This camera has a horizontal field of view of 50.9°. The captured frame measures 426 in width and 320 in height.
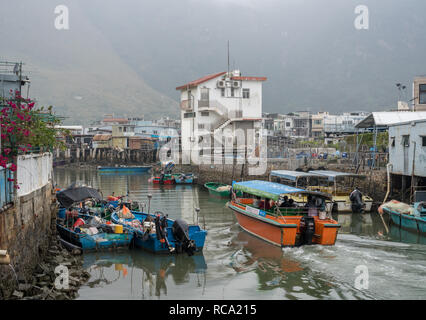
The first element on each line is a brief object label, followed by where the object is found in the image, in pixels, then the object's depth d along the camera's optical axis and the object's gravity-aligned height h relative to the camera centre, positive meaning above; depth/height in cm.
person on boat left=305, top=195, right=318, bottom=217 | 1851 -241
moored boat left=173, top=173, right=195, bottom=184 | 4659 -308
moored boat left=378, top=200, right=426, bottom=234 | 2050 -309
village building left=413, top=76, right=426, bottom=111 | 3753 +483
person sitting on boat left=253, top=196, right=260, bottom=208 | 2094 -252
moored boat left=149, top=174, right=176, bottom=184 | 4694 -321
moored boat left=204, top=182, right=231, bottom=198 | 3500 -324
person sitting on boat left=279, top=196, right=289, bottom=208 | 1942 -232
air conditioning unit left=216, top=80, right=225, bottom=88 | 5224 +774
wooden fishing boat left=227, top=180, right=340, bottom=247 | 1756 -292
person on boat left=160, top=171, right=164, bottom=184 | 4728 -303
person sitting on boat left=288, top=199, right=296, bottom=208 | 1939 -236
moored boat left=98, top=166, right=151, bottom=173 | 6209 -276
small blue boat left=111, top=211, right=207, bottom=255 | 1681 -349
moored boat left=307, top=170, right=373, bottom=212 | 2680 -262
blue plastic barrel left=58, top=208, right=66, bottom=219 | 2155 -310
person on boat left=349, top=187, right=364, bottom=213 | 2647 -307
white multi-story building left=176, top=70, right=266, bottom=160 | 5256 +510
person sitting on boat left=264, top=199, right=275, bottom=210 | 1986 -243
